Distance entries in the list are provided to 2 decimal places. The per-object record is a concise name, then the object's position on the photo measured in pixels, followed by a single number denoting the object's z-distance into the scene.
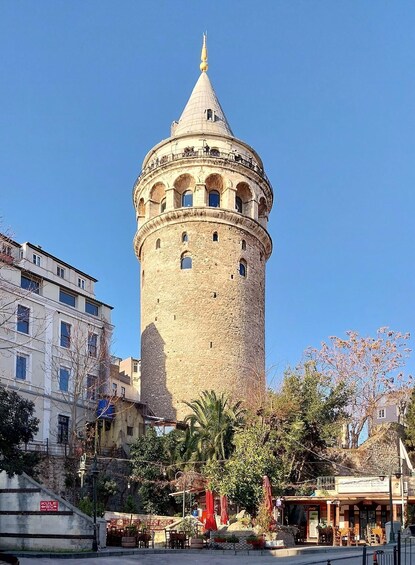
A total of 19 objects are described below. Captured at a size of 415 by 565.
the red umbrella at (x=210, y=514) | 23.88
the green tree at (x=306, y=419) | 34.25
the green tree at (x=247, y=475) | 24.78
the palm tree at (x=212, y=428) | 33.62
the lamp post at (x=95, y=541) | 19.14
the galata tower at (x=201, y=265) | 41.78
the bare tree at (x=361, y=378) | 40.34
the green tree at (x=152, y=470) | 33.00
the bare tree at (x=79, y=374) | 34.84
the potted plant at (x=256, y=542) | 21.55
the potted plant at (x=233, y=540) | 21.77
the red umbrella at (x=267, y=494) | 23.39
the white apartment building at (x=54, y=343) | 32.94
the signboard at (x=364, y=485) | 28.53
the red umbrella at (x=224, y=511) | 27.09
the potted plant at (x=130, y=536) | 21.55
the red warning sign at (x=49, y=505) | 20.09
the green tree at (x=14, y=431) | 20.45
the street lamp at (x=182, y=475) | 30.05
